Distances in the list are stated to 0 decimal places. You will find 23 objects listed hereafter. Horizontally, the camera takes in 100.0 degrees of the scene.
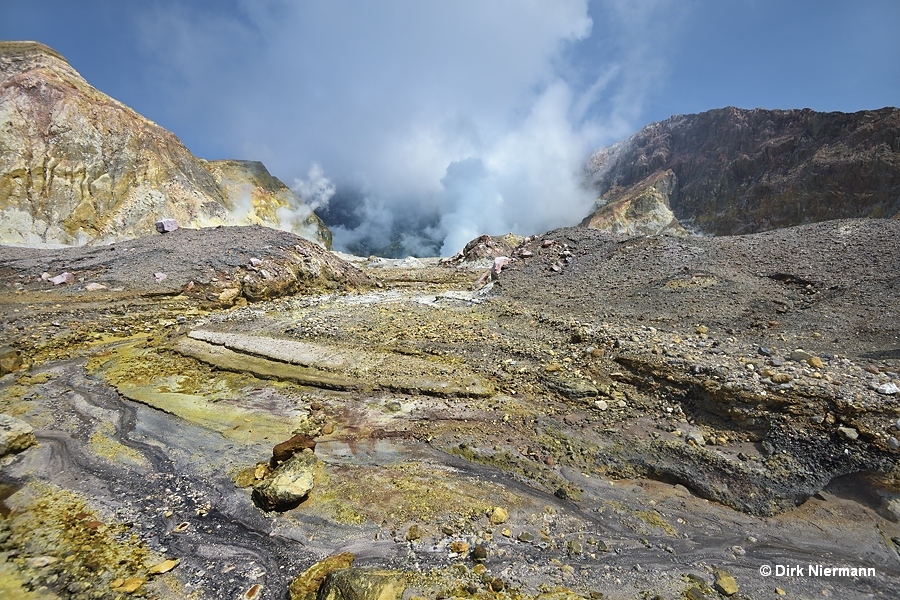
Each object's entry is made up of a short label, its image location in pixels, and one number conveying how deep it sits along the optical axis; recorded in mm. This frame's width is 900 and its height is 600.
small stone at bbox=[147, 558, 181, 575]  2871
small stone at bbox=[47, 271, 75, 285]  11008
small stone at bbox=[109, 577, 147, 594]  2689
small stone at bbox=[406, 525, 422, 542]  3194
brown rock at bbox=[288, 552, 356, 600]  2775
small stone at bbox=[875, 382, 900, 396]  4195
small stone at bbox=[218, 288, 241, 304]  12016
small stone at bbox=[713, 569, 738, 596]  2834
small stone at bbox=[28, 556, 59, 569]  2855
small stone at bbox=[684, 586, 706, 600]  2781
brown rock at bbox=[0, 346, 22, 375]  6302
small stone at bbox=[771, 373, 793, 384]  4684
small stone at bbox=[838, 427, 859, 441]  3834
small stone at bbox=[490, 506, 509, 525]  3432
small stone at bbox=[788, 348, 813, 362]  5290
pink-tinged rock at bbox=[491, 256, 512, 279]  14322
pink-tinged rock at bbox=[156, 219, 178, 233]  16384
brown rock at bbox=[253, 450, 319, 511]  3523
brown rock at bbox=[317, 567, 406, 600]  2625
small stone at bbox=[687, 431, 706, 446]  4375
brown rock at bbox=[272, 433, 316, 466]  4121
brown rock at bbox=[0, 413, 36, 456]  4074
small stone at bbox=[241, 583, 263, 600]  2730
